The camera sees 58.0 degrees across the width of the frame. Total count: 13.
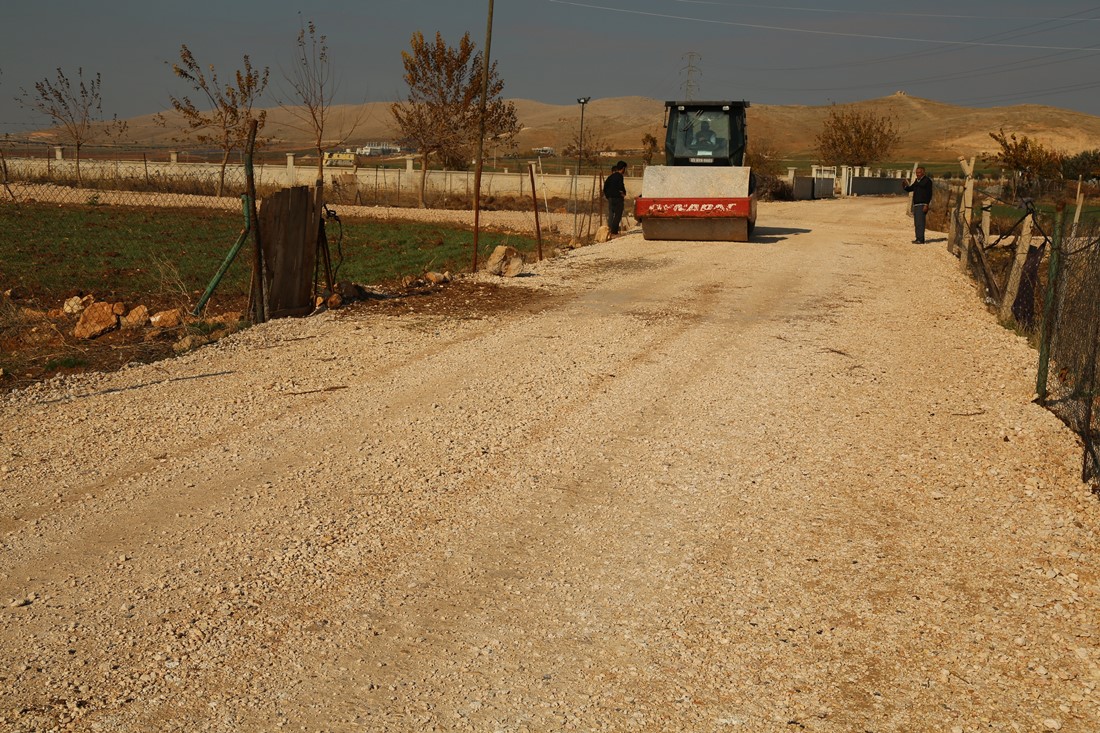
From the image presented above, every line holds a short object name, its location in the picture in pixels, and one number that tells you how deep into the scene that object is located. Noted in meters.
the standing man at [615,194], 24.06
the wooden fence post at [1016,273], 12.65
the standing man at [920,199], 23.31
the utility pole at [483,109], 17.25
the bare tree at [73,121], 38.97
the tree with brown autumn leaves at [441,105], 43.16
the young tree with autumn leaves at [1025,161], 46.62
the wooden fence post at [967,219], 17.84
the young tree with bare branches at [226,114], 35.88
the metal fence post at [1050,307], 8.63
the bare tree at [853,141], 74.31
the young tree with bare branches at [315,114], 29.80
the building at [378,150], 106.31
